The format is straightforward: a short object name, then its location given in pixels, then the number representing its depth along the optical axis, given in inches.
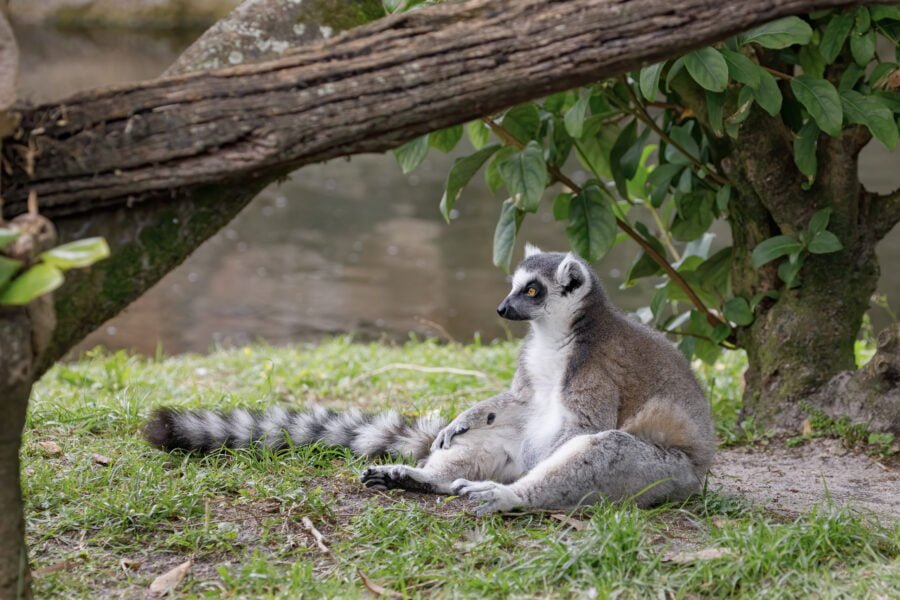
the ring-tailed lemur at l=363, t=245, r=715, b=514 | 254.1
